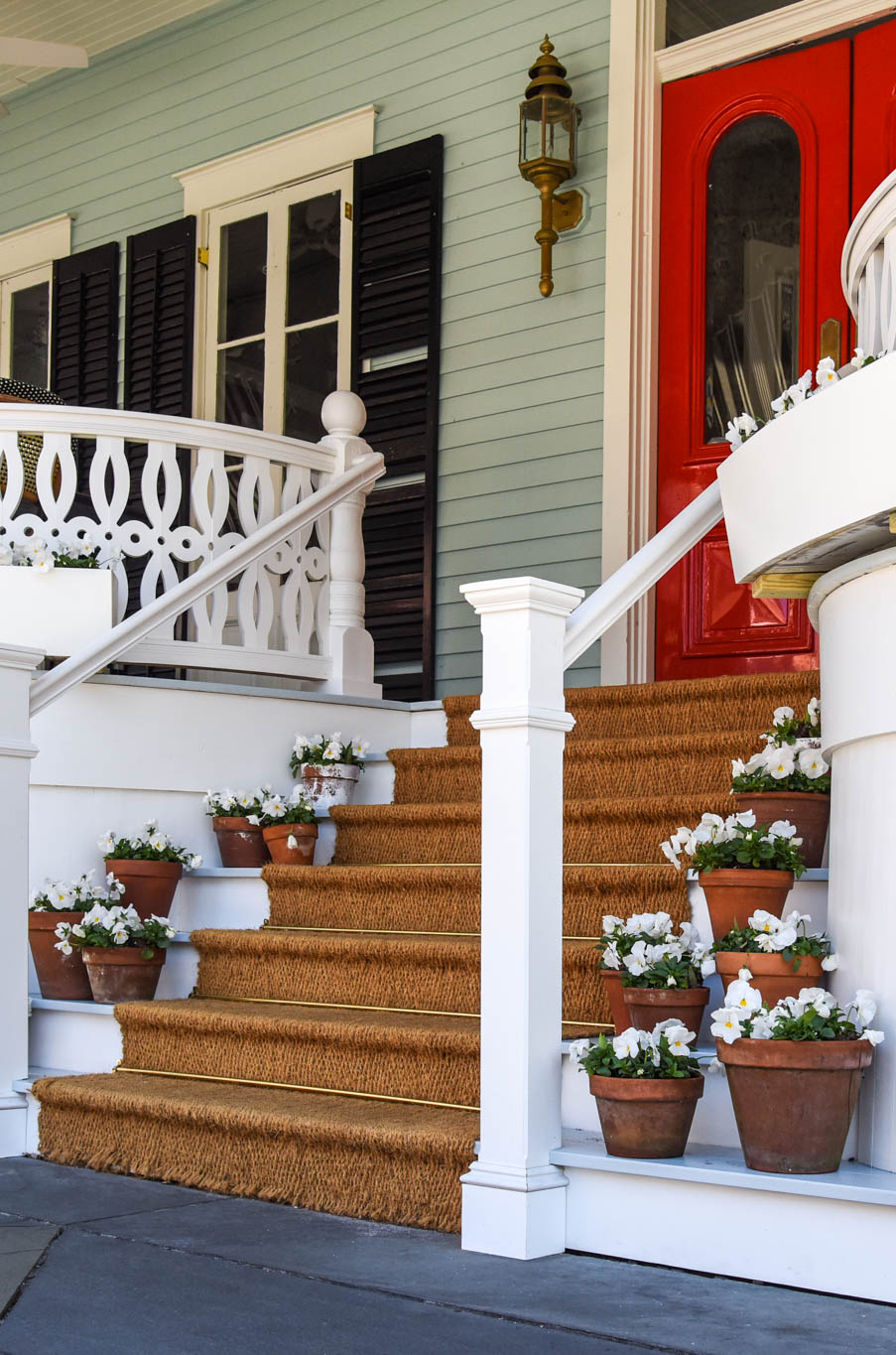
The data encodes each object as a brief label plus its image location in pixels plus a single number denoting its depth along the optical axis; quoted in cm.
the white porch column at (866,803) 275
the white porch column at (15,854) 393
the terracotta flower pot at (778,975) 286
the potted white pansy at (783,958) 286
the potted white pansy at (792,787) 336
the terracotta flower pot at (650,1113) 278
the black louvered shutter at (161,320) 712
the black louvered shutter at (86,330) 745
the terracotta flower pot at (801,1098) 261
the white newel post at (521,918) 287
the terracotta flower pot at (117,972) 411
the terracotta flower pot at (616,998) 309
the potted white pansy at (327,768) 478
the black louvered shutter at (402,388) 621
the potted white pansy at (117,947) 411
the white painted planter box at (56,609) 471
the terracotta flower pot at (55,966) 423
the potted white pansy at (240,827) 462
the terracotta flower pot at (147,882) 436
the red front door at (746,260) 520
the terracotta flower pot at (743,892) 312
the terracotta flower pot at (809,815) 336
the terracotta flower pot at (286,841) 454
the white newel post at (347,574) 531
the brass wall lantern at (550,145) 570
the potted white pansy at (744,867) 312
